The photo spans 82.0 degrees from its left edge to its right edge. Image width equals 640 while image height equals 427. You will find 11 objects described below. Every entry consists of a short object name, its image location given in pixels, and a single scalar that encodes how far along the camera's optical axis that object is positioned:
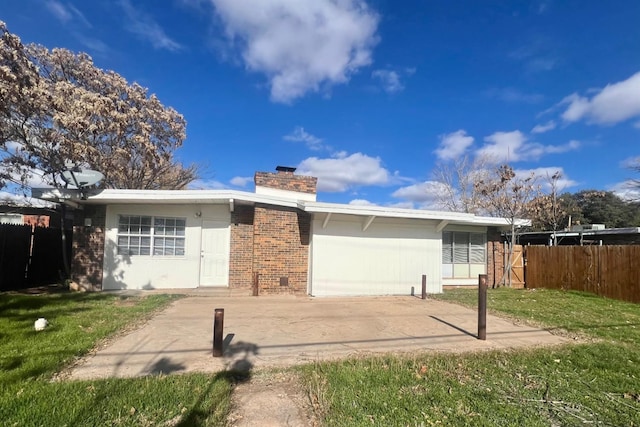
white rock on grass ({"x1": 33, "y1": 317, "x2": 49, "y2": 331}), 5.87
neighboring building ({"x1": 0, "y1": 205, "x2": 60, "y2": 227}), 15.71
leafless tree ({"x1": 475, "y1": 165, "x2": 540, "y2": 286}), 16.38
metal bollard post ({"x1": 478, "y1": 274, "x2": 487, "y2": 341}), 6.08
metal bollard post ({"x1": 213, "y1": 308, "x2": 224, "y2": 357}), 4.91
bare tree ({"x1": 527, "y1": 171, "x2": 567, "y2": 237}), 18.45
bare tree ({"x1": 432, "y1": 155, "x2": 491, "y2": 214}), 26.42
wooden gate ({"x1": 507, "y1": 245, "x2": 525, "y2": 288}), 14.73
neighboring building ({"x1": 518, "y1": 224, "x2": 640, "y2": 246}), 16.81
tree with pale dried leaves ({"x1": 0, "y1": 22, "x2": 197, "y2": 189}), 9.15
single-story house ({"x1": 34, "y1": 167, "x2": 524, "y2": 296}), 10.52
